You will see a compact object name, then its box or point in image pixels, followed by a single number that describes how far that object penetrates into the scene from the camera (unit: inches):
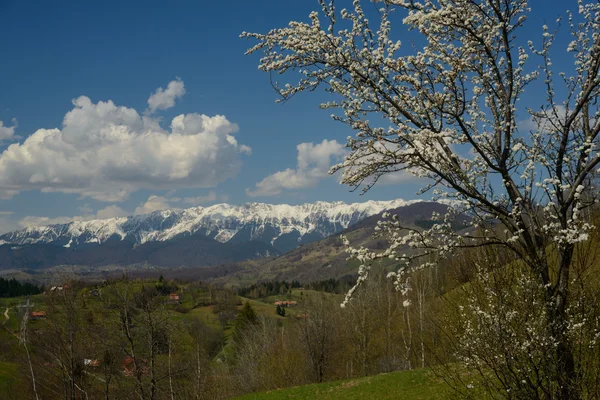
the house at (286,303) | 6968.5
